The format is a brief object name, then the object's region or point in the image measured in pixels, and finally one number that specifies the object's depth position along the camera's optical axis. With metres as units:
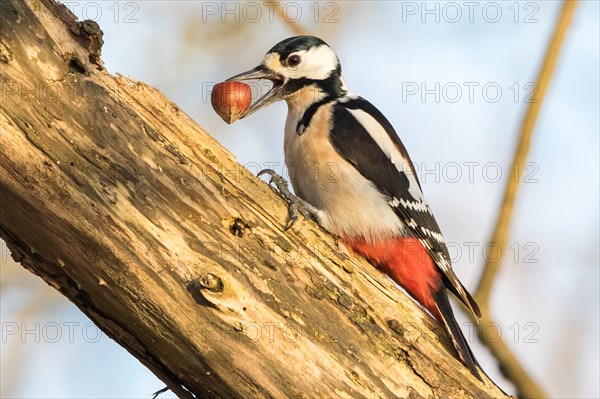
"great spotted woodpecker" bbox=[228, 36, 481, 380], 7.33
